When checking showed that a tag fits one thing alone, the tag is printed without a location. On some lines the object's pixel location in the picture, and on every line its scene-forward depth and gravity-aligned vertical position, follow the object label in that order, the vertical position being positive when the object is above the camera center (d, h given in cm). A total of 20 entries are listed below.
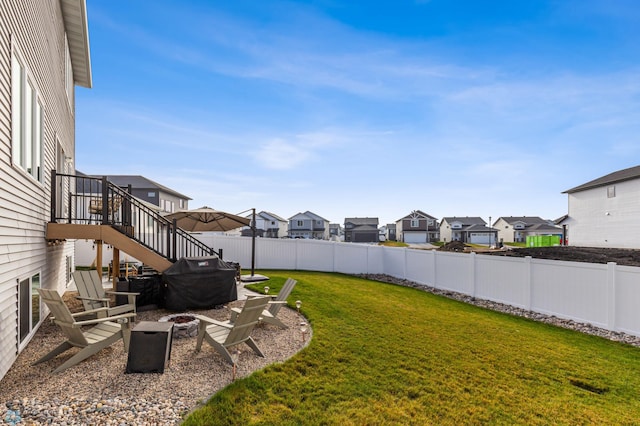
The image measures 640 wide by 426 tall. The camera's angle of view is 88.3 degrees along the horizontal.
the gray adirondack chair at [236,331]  483 -165
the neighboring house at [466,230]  5979 -106
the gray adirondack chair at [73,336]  448 -170
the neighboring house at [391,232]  7181 -176
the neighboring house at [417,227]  5753 -49
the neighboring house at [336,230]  7904 -153
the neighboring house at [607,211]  2275 +107
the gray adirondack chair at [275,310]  655 -182
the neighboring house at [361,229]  5738 -96
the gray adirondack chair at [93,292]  636 -141
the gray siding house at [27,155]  428 +112
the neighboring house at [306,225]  5562 -26
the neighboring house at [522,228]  5881 -58
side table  433 -171
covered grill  762 -143
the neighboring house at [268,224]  5388 -12
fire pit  591 -190
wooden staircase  691 -16
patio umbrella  1110 +11
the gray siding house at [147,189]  3519 +368
